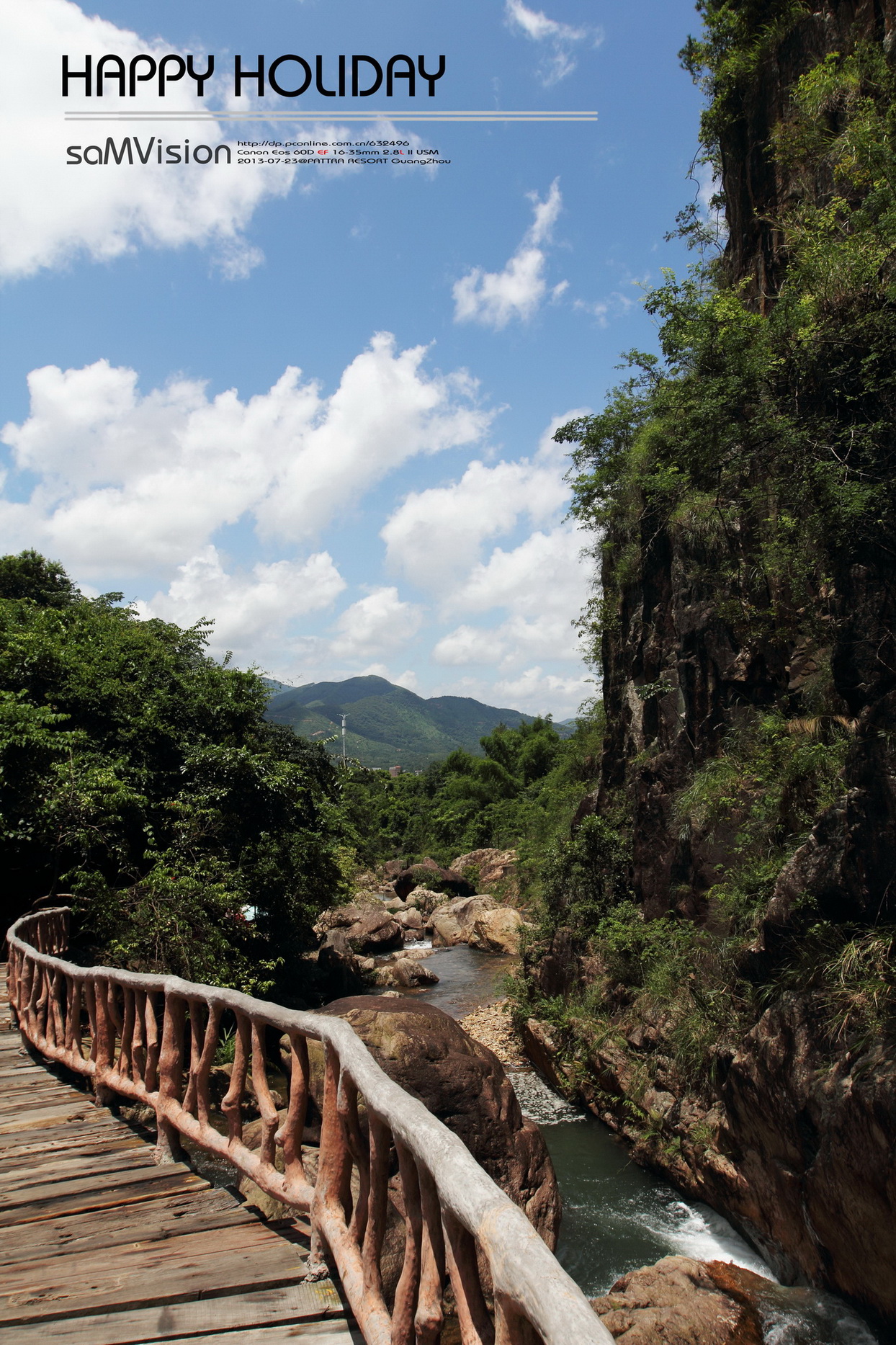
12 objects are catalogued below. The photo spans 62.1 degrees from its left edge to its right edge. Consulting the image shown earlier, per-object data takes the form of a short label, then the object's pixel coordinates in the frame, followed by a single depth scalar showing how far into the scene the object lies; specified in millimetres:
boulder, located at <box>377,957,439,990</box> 24125
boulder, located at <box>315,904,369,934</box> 29297
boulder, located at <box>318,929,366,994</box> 22047
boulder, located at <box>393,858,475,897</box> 40938
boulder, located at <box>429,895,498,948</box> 31688
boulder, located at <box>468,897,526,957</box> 28734
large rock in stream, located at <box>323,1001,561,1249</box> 9148
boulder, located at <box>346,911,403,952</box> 29500
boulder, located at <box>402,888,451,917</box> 38719
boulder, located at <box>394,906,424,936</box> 35250
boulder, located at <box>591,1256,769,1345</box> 7238
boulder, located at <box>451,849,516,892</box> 40781
